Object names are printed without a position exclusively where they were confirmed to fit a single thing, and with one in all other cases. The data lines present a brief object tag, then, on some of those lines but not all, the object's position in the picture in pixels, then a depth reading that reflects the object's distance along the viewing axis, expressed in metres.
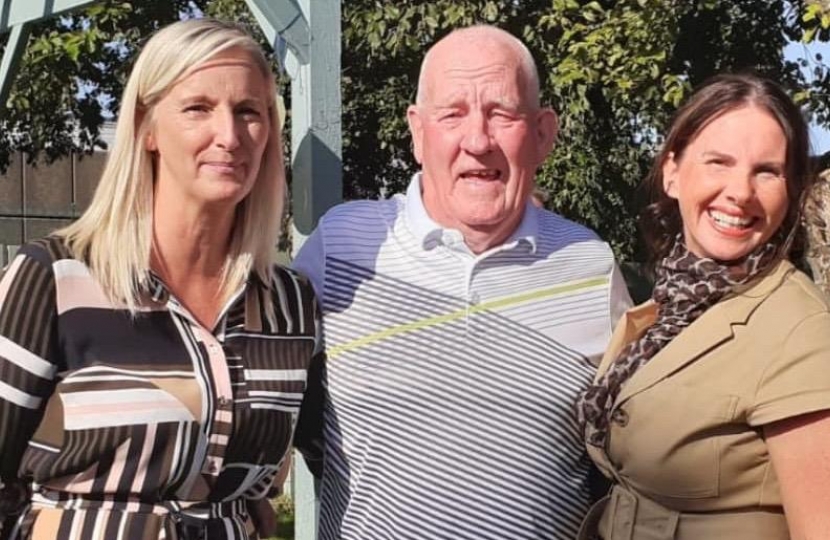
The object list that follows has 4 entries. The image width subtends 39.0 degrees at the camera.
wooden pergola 3.61
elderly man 2.70
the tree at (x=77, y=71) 9.64
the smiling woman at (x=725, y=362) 2.18
